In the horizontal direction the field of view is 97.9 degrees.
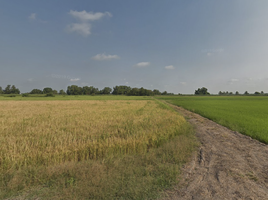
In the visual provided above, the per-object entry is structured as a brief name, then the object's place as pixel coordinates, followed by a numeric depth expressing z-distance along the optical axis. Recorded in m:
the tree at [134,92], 150.20
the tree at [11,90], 127.76
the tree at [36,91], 133.27
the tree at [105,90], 166.38
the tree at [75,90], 150.38
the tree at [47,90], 139.12
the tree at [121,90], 164.02
